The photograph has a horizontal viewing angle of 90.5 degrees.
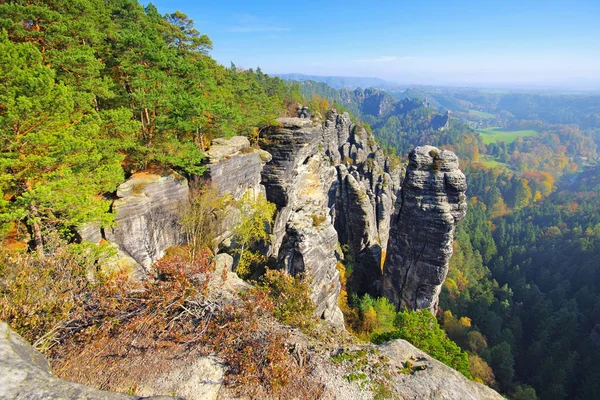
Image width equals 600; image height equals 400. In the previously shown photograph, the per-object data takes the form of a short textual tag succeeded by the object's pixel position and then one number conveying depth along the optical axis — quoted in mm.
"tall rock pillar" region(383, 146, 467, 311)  24047
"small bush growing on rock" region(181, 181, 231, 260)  18297
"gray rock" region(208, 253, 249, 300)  9441
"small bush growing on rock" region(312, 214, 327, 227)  19636
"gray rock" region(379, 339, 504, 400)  7570
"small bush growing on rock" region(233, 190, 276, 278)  19891
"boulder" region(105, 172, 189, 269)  14945
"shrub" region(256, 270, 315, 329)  8953
